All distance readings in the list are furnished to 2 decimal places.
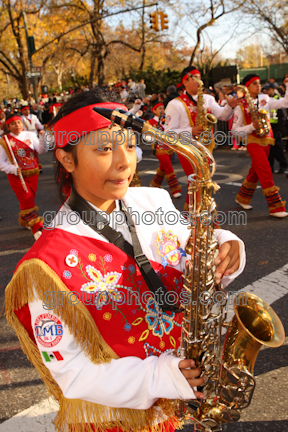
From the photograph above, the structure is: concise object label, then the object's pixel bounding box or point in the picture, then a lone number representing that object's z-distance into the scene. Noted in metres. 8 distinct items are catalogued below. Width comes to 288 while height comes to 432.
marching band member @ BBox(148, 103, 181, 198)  7.77
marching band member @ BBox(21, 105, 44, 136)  8.34
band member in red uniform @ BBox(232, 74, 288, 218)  5.93
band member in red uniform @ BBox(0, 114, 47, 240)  6.08
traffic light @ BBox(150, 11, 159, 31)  19.47
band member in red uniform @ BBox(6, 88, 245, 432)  1.29
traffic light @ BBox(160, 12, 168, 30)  19.94
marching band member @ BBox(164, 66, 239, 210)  6.25
